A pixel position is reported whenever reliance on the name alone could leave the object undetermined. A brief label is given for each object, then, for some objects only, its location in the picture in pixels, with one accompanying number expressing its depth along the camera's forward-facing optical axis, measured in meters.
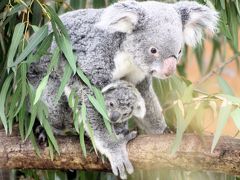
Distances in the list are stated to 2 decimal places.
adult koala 5.95
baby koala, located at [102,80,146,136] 6.12
